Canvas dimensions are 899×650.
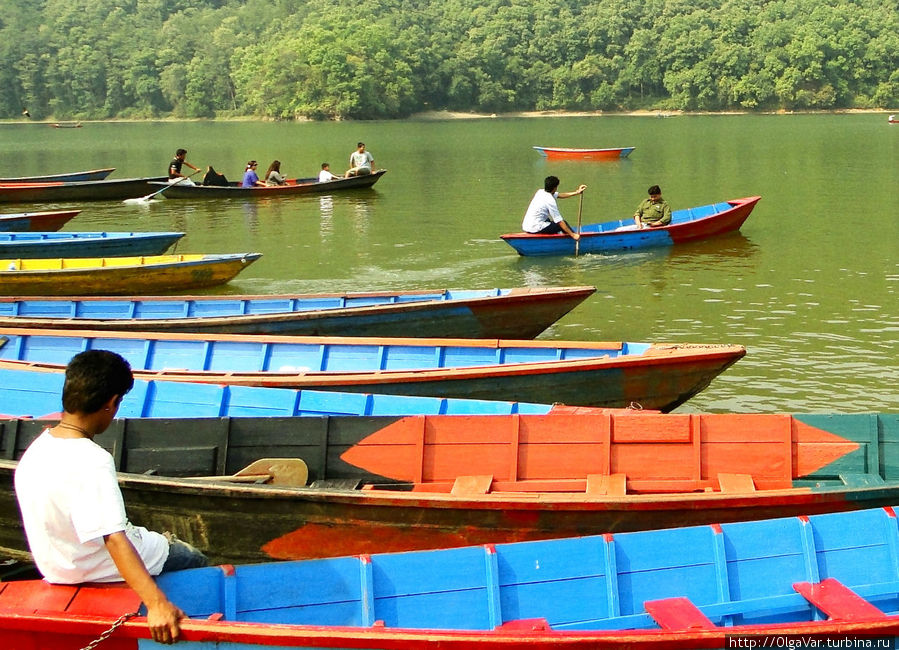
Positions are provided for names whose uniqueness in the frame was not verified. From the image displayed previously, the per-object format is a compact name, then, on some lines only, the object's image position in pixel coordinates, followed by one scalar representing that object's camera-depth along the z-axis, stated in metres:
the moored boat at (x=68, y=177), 28.45
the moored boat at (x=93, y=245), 16.05
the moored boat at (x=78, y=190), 26.45
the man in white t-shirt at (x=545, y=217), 16.88
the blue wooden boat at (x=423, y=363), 8.12
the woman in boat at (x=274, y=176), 26.81
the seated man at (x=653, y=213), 18.06
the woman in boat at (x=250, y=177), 26.10
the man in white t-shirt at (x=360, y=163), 28.23
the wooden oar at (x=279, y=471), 6.39
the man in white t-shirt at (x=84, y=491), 3.69
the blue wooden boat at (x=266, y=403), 7.25
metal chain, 3.90
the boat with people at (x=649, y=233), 17.19
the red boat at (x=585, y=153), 39.38
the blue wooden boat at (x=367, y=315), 10.48
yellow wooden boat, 14.30
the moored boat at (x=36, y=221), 19.31
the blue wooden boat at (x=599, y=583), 4.73
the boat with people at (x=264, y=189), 25.83
